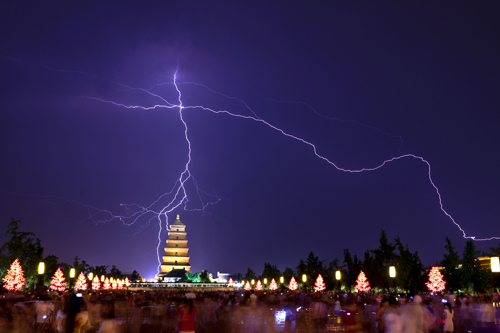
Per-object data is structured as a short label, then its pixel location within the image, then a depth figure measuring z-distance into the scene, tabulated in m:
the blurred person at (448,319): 9.97
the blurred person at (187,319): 8.07
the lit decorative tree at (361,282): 38.92
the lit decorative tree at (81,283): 49.78
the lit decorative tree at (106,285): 62.60
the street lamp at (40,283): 44.42
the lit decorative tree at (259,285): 66.38
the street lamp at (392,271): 20.72
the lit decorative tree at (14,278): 31.52
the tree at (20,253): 36.09
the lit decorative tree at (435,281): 34.28
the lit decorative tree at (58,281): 43.22
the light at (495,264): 13.89
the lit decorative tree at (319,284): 42.00
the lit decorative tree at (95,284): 55.66
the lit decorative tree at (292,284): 50.33
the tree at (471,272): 37.75
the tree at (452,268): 38.38
